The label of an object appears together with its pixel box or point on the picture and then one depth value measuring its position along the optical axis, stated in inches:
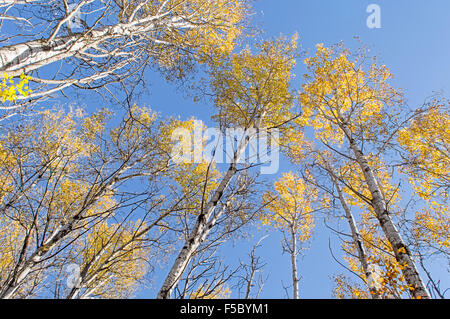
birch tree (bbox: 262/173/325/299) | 322.7
